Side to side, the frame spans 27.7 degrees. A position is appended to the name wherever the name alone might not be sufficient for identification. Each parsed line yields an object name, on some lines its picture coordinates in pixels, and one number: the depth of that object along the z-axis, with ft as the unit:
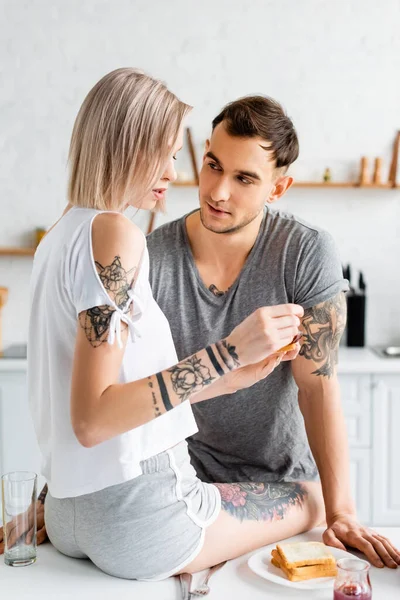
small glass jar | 4.36
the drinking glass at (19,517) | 5.13
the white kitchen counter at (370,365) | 11.12
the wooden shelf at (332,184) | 12.61
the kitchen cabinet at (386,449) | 11.25
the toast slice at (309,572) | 4.89
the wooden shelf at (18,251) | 12.86
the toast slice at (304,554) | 4.97
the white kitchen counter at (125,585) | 4.78
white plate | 4.84
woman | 4.46
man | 6.55
